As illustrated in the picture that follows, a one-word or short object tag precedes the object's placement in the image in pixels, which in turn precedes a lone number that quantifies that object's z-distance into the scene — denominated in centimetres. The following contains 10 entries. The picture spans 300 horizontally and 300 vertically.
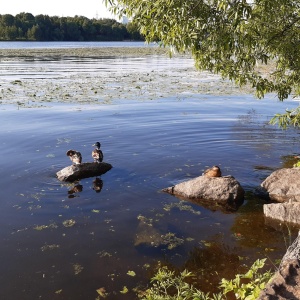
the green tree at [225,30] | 861
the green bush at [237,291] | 433
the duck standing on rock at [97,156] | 1228
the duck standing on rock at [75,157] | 1191
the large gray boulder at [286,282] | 374
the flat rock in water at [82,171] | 1137
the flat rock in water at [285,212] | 880
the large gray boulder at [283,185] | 1005
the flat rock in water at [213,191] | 983
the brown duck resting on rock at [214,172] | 1055
